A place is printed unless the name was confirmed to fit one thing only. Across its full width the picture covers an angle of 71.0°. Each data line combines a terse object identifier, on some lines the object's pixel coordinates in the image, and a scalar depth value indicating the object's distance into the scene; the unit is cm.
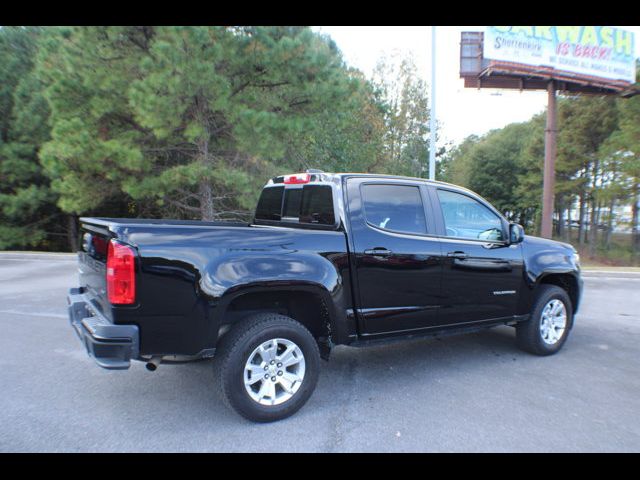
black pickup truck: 302
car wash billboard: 1650
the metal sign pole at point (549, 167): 1688
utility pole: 1270
